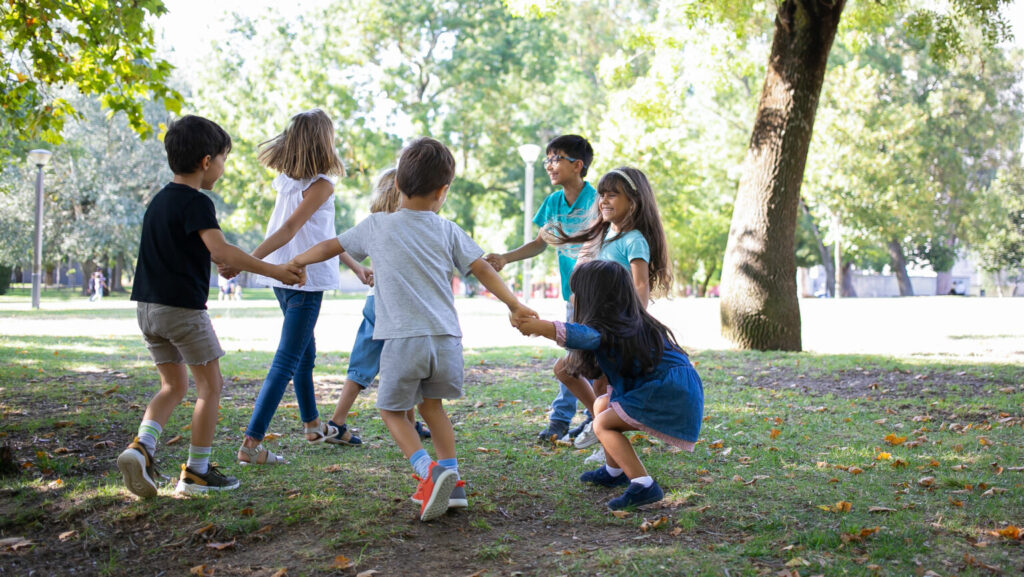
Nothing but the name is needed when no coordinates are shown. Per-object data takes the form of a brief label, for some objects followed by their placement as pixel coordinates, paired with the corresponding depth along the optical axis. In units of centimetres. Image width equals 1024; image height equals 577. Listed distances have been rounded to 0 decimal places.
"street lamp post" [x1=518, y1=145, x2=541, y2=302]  2214
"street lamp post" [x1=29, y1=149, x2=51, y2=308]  2122
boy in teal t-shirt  525
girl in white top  471
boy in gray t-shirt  373
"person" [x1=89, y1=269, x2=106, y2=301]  3259
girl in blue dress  392
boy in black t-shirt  398
